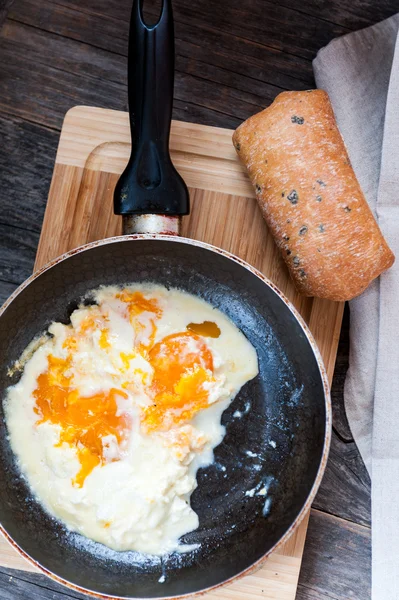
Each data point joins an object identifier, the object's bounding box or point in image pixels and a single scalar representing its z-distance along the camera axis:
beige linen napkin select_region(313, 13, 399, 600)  0.86
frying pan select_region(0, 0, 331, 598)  0.81
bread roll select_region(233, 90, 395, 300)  0.83
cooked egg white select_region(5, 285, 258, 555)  0.84
